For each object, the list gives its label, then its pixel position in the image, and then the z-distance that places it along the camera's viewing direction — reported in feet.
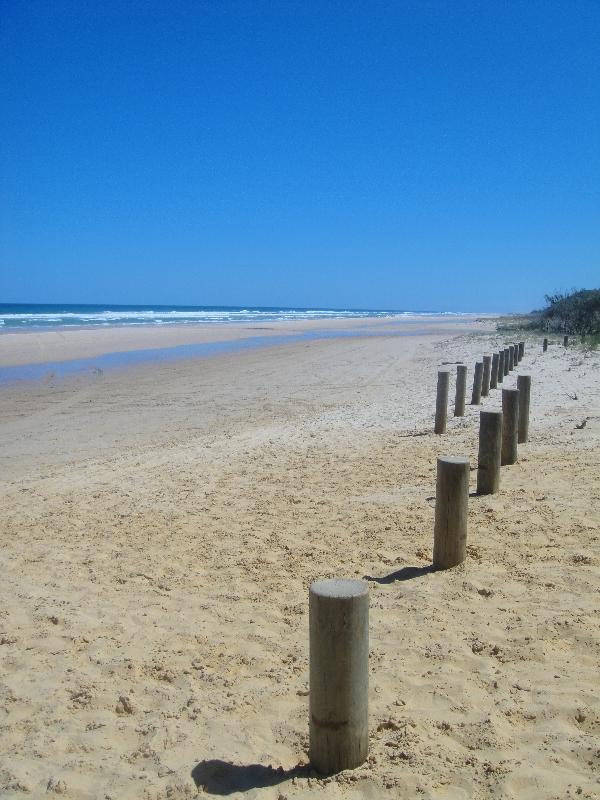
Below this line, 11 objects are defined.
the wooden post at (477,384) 43.37
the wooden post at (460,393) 39.29
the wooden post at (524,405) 31.12
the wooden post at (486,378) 45.44
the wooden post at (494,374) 50.37
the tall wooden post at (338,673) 9.82
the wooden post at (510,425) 26.94
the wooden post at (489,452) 22.98
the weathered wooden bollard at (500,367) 55.11
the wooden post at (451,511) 17.52
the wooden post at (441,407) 35.09
